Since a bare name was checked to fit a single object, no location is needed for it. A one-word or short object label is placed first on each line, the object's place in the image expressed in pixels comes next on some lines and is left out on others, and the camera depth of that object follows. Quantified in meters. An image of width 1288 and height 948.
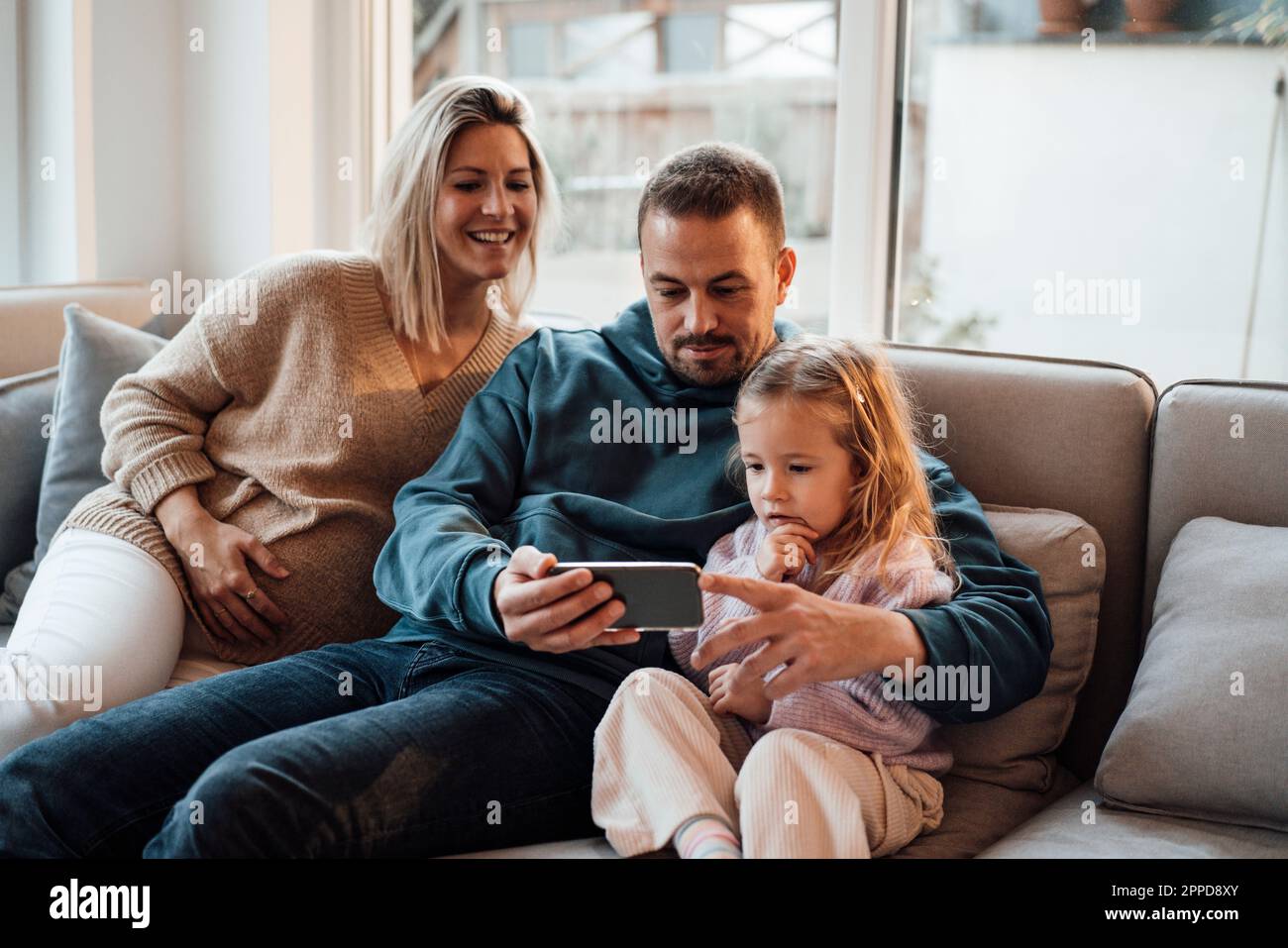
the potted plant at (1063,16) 2.18
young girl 1.31
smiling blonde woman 1.84
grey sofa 1.63
